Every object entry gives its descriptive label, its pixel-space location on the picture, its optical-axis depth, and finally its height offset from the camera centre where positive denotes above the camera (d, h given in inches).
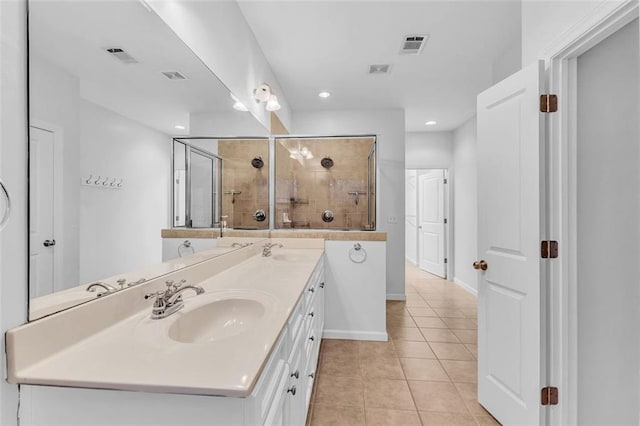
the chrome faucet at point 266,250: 99.0 -11.6
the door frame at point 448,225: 210.7 -6.8
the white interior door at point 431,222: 219.6 -5.5
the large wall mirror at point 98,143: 31.7 +9.6
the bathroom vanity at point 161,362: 26.9 -14.6
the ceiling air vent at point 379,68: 119.7 +59.4
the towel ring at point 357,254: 113.3 -14.6
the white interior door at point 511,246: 60.3 -6.8
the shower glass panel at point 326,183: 143.9 +16.6
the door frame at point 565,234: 58.1 -3.6
